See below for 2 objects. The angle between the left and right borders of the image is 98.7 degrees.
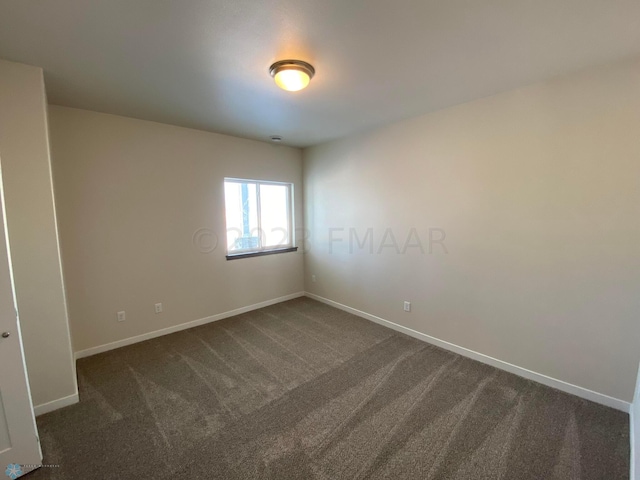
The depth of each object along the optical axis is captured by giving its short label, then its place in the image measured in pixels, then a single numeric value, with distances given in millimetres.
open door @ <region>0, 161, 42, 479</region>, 1502
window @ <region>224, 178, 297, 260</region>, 3988
